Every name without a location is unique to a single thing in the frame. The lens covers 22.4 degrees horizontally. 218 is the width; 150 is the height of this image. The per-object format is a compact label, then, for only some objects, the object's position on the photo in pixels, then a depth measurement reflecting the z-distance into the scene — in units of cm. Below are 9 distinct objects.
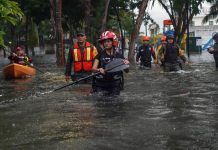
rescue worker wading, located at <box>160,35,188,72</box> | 1817
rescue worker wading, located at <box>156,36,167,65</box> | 1856
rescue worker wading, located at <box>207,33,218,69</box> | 1969
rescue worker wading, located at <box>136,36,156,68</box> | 2089
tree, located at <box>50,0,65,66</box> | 2817
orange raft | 2189
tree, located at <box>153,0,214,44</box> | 3831
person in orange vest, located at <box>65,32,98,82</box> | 1273
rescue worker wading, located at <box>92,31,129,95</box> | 1041
